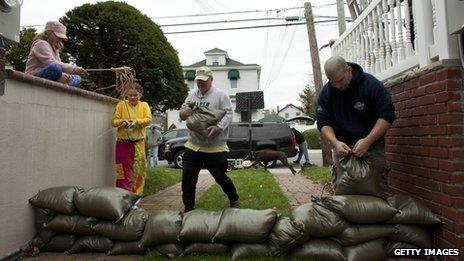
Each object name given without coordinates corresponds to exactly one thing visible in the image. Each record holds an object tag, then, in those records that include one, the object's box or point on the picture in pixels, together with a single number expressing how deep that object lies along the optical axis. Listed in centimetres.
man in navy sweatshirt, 358
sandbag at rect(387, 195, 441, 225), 333
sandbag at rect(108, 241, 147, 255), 366
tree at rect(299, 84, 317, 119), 6484
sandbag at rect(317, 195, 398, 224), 331
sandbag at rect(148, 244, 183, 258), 356
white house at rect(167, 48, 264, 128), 4428
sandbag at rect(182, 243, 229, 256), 355
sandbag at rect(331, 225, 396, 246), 331
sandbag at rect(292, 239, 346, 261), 331
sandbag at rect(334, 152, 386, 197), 353
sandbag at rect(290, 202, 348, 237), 333
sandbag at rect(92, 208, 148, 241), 367
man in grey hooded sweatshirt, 493
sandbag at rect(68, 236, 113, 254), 371
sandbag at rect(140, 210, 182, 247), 358
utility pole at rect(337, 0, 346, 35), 1362
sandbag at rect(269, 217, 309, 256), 337
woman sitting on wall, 460
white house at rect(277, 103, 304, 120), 8441
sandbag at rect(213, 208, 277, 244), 344
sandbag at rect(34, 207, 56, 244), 382
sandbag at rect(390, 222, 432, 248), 336
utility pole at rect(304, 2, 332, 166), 1401
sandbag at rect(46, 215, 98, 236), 373
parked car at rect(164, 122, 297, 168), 1545
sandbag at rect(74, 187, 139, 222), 369
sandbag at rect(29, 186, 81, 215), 377
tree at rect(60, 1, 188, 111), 901
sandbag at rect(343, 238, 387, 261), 327
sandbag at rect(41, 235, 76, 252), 376
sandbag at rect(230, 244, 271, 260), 344
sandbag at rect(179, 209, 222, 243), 353
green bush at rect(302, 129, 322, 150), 3272
